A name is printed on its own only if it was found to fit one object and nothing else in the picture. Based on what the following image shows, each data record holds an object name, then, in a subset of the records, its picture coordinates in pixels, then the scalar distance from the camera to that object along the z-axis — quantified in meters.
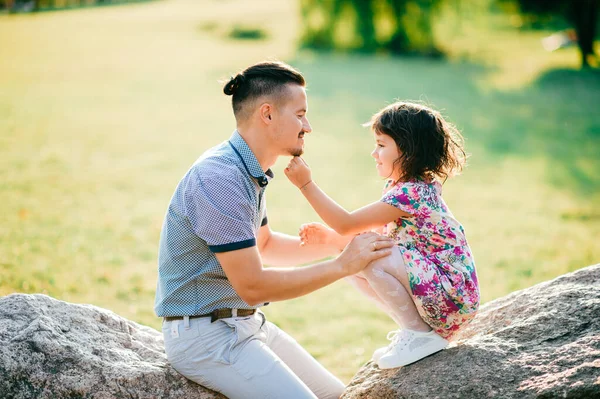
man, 3.20
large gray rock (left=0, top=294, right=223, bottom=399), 3.15
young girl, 3.42
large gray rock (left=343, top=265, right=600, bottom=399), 3.07
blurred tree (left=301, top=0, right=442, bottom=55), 27.19
